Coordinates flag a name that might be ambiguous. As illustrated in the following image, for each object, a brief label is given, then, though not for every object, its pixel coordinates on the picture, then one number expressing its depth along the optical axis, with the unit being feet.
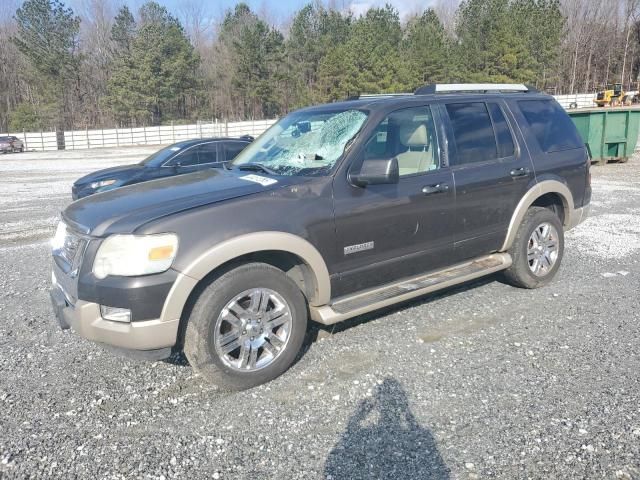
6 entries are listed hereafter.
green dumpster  48.01
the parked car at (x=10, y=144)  114.21
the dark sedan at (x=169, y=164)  32.27
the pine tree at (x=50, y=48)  177.88
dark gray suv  10.52
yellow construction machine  140.05
